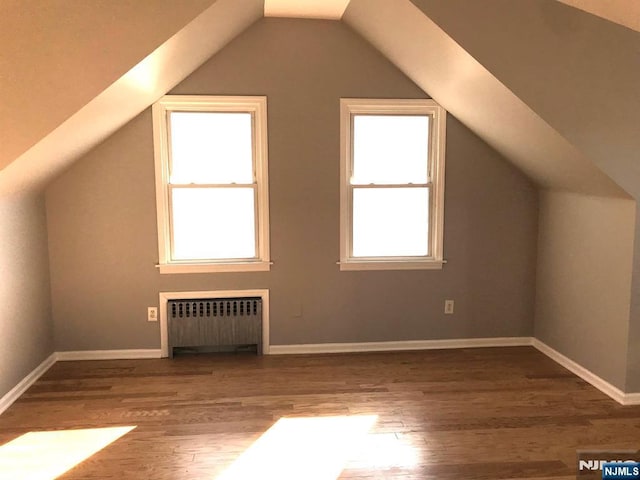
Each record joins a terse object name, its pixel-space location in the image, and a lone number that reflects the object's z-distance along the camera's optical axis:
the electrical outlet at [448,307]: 4.21
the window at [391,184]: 3.99
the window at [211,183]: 3.83
